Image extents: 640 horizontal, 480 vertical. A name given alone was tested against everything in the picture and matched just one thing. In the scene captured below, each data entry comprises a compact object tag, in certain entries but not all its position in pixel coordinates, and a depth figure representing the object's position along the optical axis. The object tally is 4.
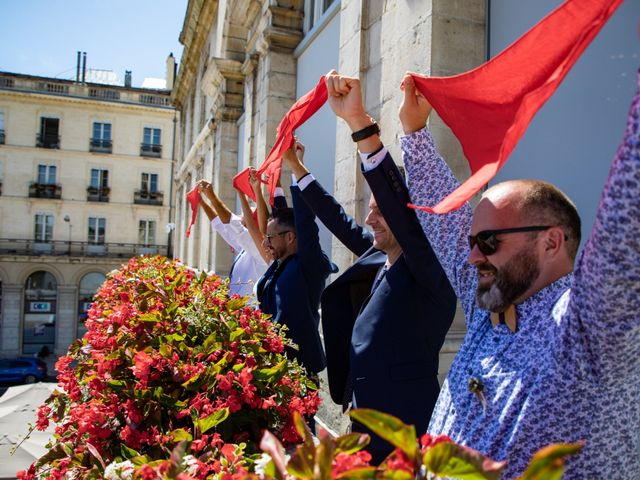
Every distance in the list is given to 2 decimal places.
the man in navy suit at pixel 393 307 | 2.33
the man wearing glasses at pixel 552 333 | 1.11
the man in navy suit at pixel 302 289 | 3.39
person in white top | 4.72
